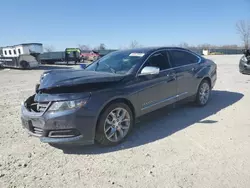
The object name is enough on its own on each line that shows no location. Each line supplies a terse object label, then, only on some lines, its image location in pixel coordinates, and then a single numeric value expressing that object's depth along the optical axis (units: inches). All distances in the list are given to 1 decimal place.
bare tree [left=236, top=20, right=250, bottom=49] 2407.7
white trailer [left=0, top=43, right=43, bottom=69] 882.8
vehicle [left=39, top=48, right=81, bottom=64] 1190.9
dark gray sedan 127.3
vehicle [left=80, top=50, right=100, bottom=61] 1248.2
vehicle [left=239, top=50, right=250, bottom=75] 442.0
